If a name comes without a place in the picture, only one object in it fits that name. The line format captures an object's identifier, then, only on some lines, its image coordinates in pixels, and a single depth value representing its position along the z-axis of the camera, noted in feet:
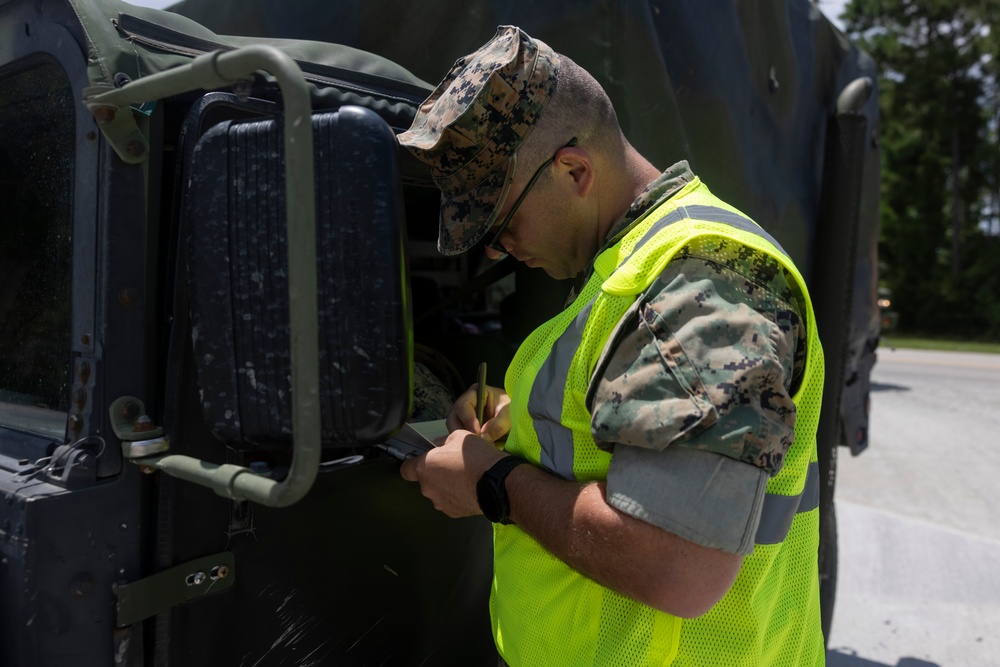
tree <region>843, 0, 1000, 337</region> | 80.28
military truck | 3.41
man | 3.39
